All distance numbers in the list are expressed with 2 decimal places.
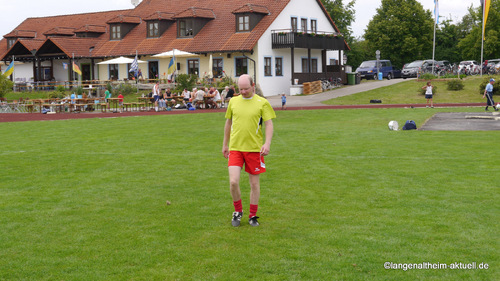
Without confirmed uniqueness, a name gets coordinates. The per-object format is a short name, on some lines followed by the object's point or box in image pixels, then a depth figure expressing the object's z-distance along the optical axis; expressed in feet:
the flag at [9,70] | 136.26
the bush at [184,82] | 138.00
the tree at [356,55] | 255.91
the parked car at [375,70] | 195.62
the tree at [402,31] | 235.61
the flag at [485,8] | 139.33
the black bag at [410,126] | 63.67
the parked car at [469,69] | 171.31
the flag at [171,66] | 138.72
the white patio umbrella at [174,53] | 143.02
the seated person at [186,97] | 119.85
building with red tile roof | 156.46
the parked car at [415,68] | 186.19
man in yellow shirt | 24.41
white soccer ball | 63.87
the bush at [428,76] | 158.42
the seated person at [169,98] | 120.57
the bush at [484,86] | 134.92
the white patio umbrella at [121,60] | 150.70
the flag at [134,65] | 139.96
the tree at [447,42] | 264.72
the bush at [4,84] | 135.95
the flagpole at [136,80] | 155.02
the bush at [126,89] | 153.58
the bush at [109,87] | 145.14
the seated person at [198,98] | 116.16
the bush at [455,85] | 142.72
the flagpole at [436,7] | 154.14
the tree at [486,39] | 227.81
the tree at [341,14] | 222.48
